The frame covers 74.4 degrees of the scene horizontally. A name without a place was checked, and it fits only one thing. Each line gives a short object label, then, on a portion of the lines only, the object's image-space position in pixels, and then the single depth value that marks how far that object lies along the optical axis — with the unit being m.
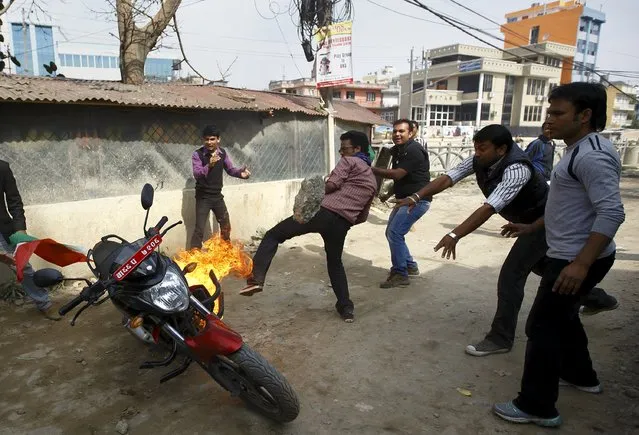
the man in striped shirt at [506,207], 2.78
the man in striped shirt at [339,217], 3.96
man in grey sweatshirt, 2.12
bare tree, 6.43
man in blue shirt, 5.92
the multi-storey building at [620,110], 69.66
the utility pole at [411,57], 36.79
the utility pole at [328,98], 7.77
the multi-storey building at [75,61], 30.11
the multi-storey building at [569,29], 64.62
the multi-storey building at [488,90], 54.56
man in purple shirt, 5.60
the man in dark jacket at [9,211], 4.04
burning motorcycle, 2.42
